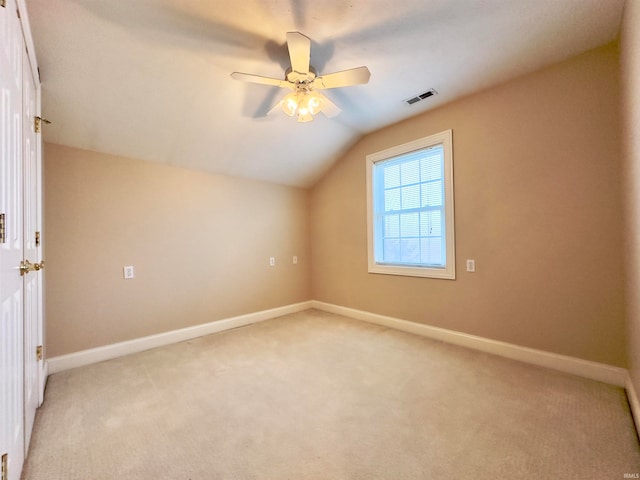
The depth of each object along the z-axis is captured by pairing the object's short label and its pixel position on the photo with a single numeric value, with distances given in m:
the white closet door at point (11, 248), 1.03
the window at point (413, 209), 2.88
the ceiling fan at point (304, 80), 1.71
